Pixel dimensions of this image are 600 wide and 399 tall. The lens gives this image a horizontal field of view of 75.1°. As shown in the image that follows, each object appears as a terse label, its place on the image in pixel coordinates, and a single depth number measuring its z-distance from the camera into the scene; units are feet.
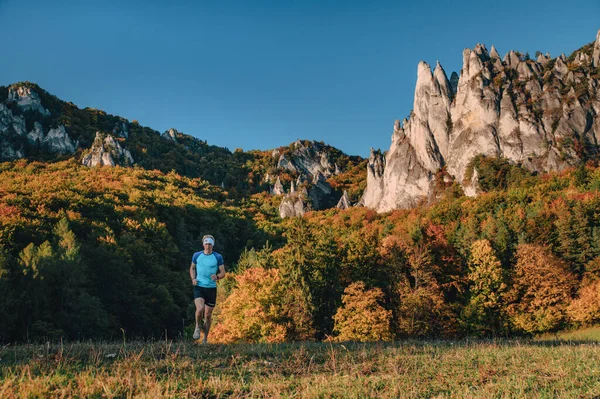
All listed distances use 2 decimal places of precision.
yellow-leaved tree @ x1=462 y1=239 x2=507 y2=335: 134.10
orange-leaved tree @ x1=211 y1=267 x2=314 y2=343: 101.30
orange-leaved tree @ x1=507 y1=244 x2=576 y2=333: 136.87
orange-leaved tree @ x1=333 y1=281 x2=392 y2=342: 101.24
